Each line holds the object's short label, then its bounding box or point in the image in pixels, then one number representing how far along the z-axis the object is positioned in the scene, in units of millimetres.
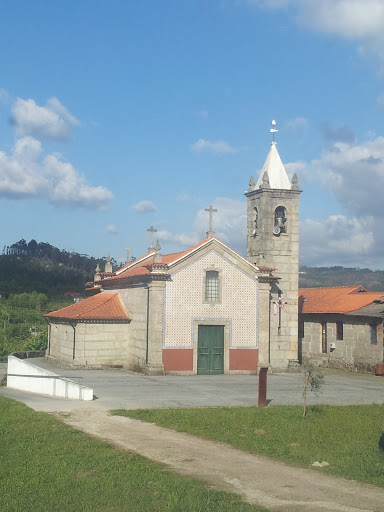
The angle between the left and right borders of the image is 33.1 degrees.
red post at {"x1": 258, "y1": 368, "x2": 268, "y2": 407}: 21453
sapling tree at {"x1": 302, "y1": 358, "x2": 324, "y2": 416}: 20266
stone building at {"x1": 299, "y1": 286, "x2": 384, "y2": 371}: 36844
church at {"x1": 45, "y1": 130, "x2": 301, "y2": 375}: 33438
